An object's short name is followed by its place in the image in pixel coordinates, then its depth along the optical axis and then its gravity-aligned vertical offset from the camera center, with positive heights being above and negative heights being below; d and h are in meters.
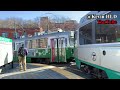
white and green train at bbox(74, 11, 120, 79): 2.23 +0.02
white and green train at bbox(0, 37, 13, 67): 3.59 -0.19
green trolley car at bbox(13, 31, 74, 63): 4.77 -0.10
